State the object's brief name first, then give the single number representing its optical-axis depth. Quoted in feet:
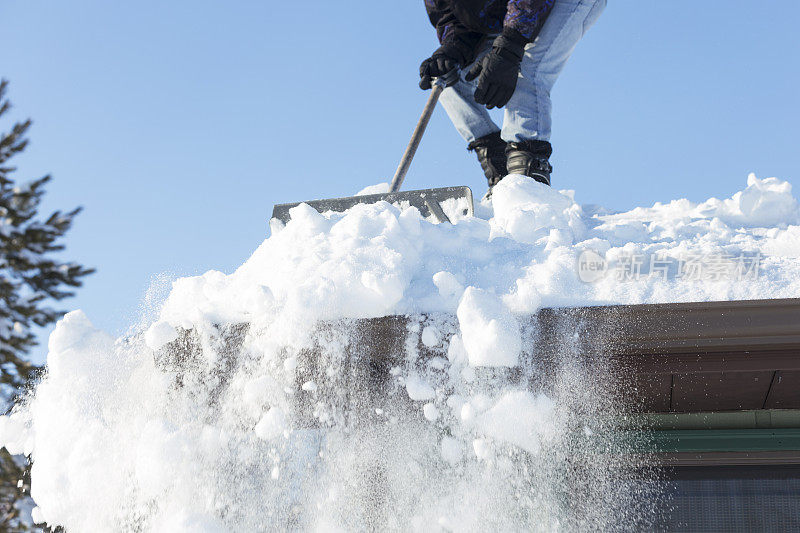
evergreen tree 56.43
